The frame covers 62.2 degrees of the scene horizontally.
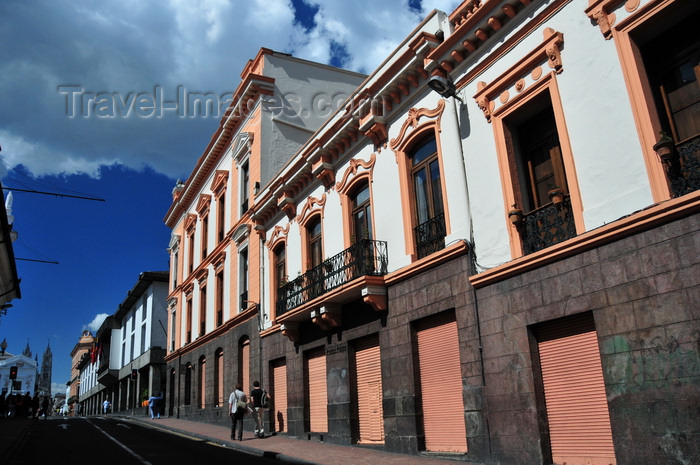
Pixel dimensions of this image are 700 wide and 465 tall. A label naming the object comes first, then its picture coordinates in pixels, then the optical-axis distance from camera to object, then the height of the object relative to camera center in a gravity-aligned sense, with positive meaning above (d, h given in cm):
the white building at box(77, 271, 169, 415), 3956 +512
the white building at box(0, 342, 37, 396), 9847 +881
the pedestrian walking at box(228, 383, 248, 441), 1658 -8
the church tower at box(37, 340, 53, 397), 15975 +1378
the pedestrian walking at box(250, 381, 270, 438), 1745 -3
